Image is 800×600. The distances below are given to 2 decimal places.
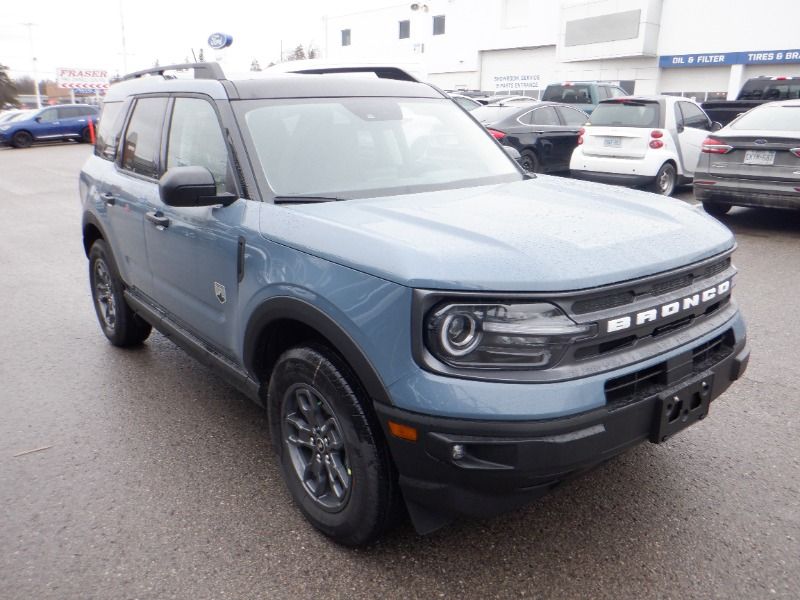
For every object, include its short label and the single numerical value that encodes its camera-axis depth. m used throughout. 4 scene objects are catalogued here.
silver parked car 7.91
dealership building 28.41
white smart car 10.49
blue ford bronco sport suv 2.19
